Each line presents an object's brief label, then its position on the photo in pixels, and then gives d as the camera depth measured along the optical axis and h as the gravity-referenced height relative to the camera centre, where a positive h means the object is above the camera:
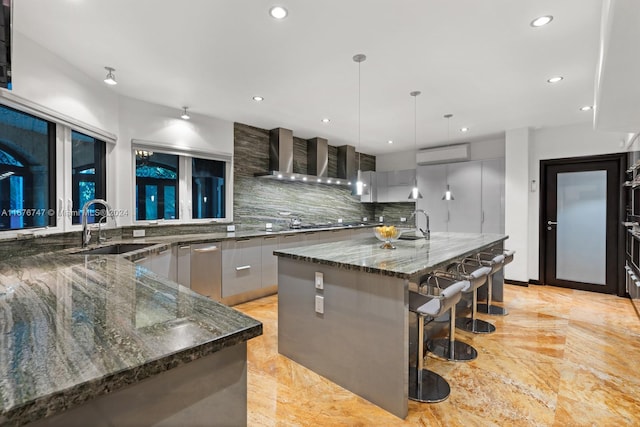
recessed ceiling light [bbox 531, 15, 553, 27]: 2.12 +1.34
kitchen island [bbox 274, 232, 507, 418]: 1.84 -0.69
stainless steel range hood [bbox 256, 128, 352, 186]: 4.93 +0.90
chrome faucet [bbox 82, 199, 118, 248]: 2.61 -0.15
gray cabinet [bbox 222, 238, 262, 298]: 3.79 -0.70
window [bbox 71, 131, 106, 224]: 2.96 +0.42
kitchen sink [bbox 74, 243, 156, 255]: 2.79 -0.35
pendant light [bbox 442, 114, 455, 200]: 3.86 +1.34
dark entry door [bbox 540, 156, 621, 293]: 4.46 -0.18
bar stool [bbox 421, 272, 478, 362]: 2.35 -1.19
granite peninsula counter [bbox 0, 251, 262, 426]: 0.57 -0.32
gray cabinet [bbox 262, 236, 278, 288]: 4.20 -0.70
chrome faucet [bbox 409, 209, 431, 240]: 3.49 -0.27
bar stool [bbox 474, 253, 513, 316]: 2.89 -0.79
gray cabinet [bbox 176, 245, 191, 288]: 3.38 -0.59
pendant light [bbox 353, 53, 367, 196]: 2.63 +1.33
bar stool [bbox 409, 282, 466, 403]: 1.95 -0.84
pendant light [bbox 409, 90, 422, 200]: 3.50 +1.34
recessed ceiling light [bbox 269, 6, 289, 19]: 2.02 +1.34
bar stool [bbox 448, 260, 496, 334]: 2.48 -0.96
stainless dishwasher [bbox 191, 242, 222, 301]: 3.51 -0.68
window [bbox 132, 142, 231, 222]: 3.80 +0.37
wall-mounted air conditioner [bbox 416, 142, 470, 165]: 5.64 +1.09
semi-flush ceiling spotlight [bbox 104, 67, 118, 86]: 2.84 +1.27
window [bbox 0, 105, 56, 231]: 2.25 +0.33
